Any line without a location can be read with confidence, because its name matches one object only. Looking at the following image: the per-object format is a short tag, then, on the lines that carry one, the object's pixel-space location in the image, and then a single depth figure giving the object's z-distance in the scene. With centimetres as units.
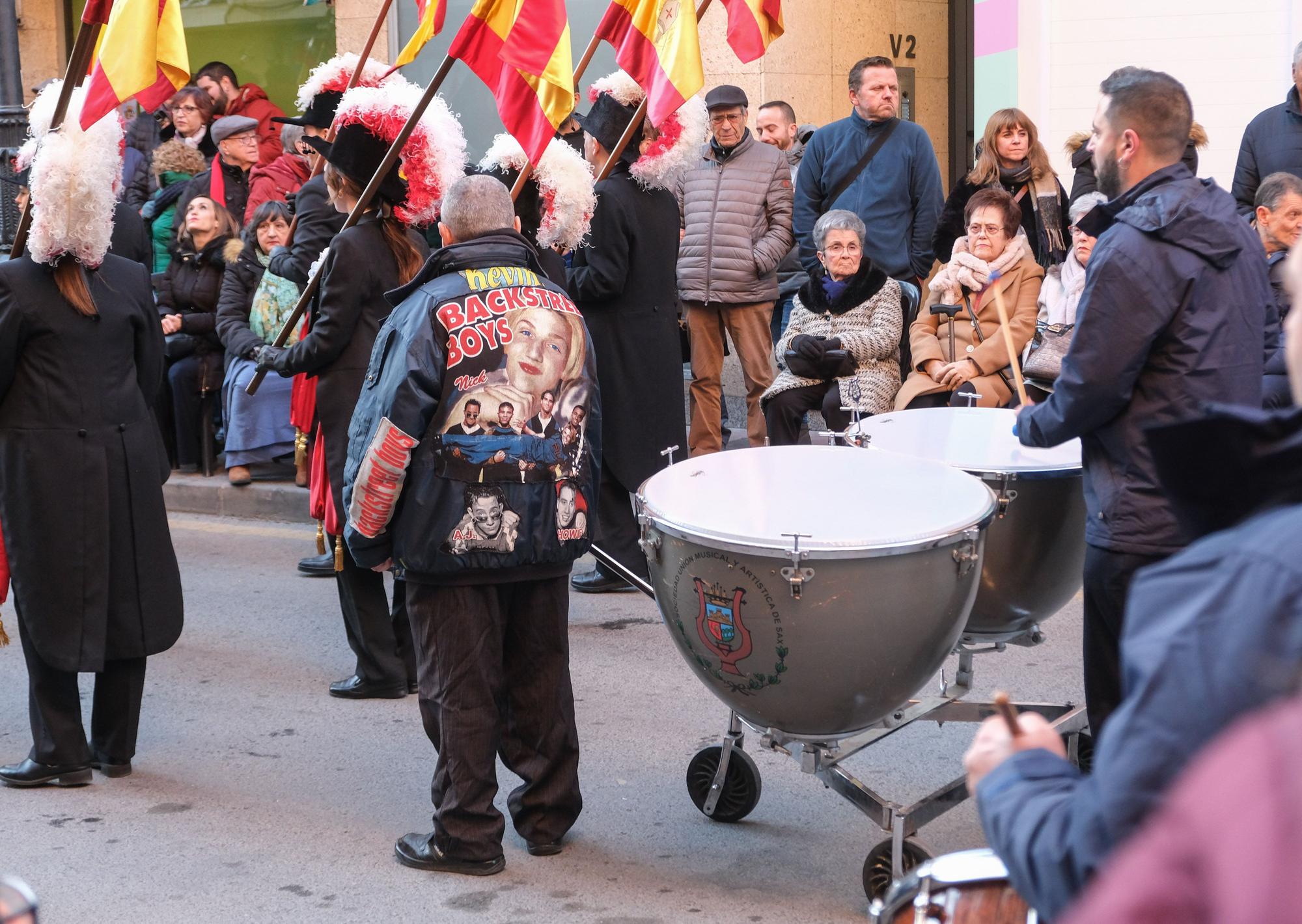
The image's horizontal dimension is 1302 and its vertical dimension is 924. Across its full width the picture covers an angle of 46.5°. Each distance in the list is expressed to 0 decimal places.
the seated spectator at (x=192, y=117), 1160
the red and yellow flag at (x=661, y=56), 612
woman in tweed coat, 761
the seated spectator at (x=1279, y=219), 650
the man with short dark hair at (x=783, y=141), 991
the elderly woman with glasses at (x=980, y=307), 719
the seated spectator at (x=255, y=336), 888
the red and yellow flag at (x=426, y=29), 609
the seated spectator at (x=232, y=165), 1052
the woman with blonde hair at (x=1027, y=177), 823
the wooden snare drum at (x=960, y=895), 228
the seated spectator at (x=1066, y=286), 695
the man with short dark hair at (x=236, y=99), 1249
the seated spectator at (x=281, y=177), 1038
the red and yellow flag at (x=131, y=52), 489
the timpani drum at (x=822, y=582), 362
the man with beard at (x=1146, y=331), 379
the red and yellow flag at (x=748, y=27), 671
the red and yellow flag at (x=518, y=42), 572
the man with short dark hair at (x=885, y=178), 906
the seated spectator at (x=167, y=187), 1051
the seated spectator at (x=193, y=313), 973
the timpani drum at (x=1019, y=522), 436
